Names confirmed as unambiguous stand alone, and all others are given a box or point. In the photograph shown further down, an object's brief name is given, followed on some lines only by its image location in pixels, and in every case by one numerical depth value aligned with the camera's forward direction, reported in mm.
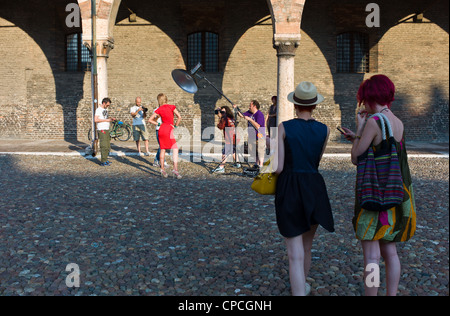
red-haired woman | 2611
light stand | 7352
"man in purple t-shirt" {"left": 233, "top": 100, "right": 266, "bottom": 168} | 8664
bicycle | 16844
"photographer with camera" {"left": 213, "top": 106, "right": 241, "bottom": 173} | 9188
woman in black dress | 2793
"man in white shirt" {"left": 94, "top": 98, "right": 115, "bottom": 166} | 9680
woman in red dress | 7953
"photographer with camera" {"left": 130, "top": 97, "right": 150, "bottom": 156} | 11605
